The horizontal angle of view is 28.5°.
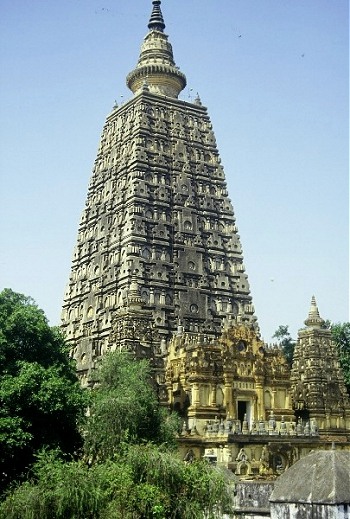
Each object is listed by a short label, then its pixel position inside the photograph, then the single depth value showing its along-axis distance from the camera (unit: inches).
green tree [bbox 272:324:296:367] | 2872.0
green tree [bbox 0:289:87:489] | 1333.7
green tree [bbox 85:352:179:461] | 1403.8
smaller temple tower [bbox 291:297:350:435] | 2221.9
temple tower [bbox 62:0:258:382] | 2310.5
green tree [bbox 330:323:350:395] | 2723.9
